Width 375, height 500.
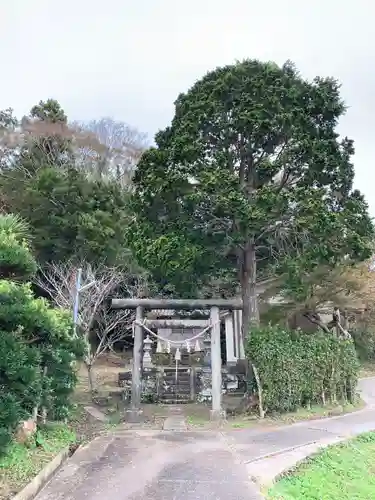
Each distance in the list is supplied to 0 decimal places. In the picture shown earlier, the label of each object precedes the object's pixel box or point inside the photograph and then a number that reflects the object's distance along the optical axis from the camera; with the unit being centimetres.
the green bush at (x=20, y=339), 415
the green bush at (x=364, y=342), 2051
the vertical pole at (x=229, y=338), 1739
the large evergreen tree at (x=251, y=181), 948
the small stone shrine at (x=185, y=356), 1045
